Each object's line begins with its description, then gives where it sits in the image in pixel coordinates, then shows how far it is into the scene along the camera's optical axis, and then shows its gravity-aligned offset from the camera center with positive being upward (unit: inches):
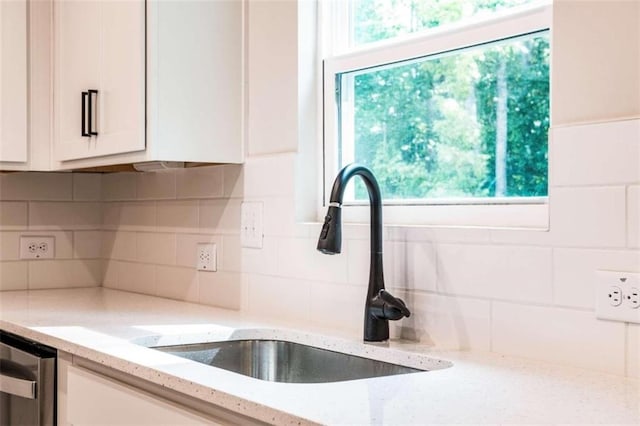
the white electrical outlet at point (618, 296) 52.9 -5.2
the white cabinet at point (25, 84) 103.6 +18.0
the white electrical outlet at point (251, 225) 89.4 -0.7
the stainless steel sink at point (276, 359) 69.3 -13.2
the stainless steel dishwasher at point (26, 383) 74.4 -16.0
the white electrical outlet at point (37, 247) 117.0 -4.2
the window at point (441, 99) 66.0 +11.4
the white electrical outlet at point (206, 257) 97.3 -4.8
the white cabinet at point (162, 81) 85.7 +15.7
